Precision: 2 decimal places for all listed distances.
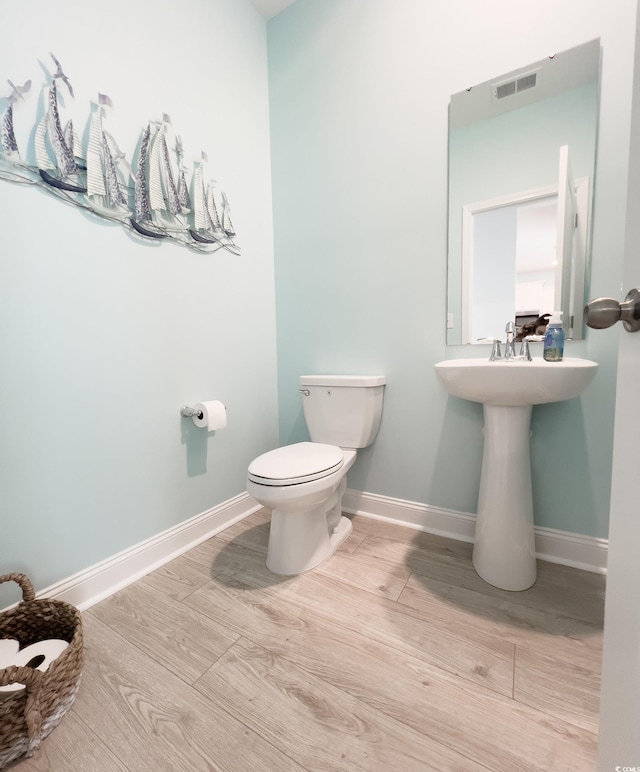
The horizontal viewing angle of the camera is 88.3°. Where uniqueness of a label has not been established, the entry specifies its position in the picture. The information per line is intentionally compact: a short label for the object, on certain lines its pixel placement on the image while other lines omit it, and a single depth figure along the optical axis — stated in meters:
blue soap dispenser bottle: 1.14
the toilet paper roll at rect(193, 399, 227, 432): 1.38
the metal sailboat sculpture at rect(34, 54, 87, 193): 0.97
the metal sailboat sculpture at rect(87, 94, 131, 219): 1.07
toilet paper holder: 1.39
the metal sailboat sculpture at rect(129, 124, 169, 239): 1.21
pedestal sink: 1.06
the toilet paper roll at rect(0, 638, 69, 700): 0.81
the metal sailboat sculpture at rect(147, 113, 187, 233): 1.24
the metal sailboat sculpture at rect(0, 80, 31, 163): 0.91
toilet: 1.11
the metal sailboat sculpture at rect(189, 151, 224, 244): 1.40
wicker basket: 0.67
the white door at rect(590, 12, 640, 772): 0.37
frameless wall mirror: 1.14
